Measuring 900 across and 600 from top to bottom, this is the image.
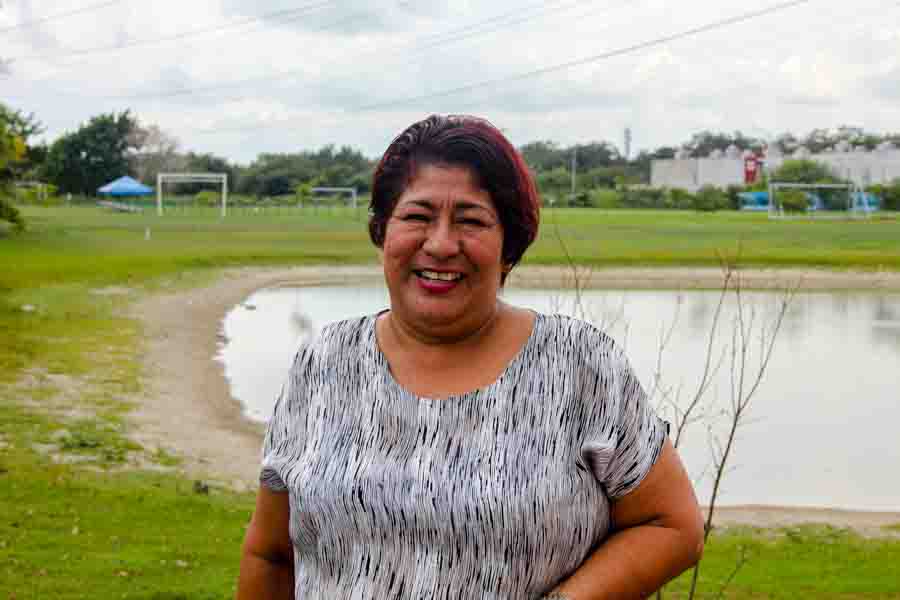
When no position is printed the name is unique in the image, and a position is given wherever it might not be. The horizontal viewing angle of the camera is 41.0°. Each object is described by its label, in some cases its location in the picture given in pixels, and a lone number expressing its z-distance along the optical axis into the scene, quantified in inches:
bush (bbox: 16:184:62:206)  1227.2
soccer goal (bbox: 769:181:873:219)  2123.5
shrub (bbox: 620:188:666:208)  2733.8
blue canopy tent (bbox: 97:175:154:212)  2458.2
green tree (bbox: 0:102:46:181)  1200.8
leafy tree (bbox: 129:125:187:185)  2928.2
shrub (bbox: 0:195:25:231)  1197.1
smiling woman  63.9
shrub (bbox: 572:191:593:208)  2628.0
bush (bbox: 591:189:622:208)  2679.6
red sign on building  3120.1
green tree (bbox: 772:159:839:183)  2385.6
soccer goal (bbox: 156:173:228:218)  2188.7
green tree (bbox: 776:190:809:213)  2246.6
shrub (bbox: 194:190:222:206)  2679.6
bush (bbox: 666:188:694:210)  2664.9
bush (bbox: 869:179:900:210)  1907.0
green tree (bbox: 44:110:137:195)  2711.6
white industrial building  2423.5
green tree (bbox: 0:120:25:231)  1127.0
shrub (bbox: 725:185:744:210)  2628.0
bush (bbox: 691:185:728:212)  2554.1
